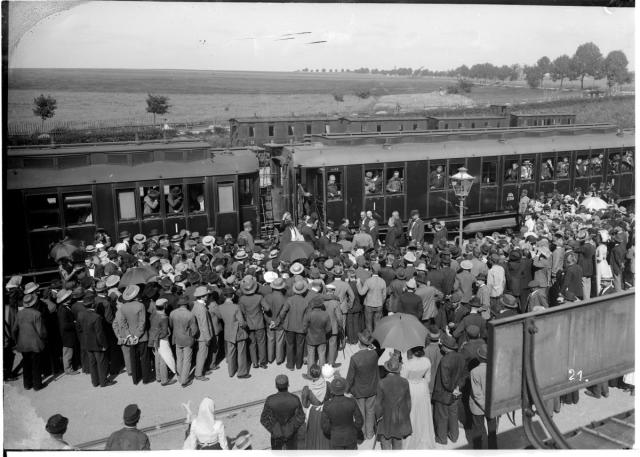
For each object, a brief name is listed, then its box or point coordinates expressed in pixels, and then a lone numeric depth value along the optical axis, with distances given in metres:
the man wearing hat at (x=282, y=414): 5.81
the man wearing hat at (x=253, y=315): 8.34
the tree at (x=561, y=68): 52.88
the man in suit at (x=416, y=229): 13.60
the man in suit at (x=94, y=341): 7.94
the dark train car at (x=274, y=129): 26.19
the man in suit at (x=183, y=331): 7.97
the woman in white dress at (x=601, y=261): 10.03
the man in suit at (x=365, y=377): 6.65
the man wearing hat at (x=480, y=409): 6.25
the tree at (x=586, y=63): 36.97
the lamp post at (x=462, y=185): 12.34
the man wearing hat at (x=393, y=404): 6.03
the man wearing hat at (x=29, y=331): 7.82
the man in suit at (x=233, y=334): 8.22
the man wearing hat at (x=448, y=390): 6.41
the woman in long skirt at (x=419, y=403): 6.24
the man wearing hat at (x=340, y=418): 5.70
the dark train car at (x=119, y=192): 11.90
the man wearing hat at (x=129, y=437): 5.44
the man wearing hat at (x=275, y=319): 8.54
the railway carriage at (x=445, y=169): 15.12
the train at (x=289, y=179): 12.26
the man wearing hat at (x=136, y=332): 7.96
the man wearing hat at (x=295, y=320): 8.34
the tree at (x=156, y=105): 42.64
